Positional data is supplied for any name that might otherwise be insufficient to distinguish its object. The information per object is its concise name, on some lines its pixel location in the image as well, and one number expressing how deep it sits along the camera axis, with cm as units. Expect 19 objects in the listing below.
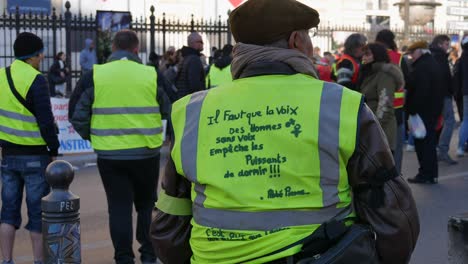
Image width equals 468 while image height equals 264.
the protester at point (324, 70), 1091
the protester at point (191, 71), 1060
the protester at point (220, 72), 1124
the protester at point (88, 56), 1967
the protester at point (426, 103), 1026
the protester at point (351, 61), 905
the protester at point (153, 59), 1609
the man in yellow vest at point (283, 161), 251
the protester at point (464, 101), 1272
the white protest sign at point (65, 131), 1335
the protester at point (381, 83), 831
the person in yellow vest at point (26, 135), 612
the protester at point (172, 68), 1506
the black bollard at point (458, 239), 415
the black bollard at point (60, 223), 452
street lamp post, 2656
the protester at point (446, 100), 1219
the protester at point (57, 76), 1812
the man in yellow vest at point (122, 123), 615
